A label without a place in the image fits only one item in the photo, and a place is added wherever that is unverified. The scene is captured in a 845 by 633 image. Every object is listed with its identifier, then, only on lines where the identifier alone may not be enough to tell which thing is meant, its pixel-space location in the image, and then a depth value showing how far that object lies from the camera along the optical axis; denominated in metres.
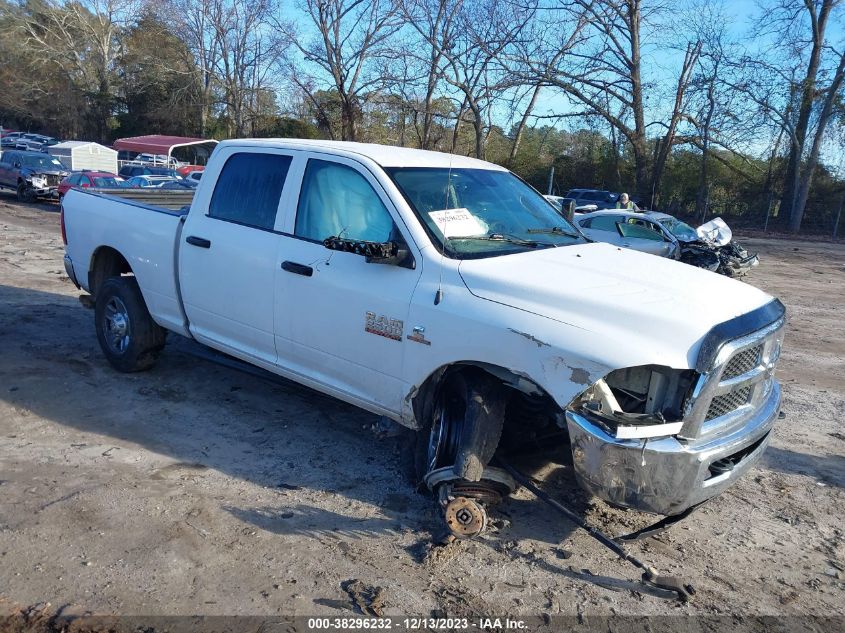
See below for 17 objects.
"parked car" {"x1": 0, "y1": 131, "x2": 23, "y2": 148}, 48.06
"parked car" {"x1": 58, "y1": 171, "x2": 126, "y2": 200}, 20.80
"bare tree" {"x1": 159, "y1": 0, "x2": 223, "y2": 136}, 44.06
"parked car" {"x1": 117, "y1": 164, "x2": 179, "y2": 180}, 28.19
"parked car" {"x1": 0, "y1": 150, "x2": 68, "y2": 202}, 23.59
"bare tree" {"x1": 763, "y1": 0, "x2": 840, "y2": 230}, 30.47
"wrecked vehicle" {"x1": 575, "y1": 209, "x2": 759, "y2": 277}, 15.16
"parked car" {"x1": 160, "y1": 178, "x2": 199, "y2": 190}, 20.77
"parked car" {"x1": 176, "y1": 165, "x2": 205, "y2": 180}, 31.31
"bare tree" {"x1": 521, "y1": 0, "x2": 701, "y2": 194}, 30.02
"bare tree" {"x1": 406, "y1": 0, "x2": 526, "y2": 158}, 30.39
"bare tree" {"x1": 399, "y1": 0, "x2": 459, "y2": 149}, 31.59
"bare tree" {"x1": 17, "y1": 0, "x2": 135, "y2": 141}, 59.38
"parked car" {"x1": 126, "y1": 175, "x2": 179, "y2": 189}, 21.93
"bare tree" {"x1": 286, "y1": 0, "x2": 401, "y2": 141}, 33.56
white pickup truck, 3.27
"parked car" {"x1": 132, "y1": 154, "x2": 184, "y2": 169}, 36.42
